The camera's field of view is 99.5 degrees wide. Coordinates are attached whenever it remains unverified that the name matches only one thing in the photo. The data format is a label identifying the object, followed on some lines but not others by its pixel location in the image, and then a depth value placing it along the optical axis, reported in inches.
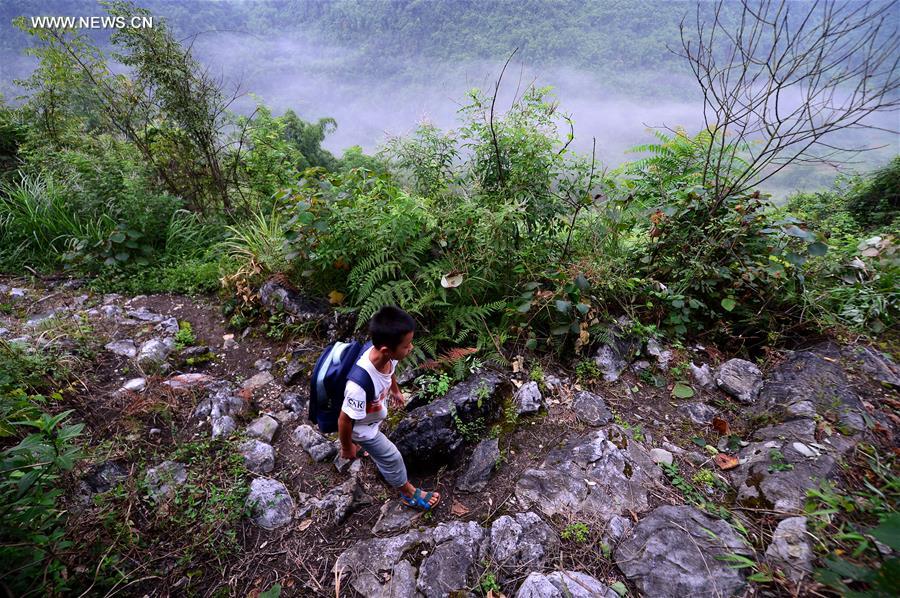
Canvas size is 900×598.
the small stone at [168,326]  154.4
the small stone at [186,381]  129.4
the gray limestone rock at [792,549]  70.1
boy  82.7
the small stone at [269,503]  95.1
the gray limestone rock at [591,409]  111.4
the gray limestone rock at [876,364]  113.4
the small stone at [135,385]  125.0
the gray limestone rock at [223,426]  113.9
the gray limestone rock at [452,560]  78.3
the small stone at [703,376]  122.6
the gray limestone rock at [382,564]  80.6
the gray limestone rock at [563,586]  73.3
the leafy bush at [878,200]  234.2
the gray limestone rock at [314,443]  112.0
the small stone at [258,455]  107.1
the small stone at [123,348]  138.6
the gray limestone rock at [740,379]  117.6
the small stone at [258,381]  135.6
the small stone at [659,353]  127.7
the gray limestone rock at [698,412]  113.0
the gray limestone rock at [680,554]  72.0
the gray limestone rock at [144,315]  162.1
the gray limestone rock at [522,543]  79.8
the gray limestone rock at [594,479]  90.3
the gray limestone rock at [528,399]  114.7
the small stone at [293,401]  127.3
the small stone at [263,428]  116.2
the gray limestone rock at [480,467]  100.0
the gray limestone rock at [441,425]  105.8
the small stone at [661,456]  99.1
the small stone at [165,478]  95.1
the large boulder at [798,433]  86.8
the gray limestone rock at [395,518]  93.6
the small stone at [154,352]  135.0
